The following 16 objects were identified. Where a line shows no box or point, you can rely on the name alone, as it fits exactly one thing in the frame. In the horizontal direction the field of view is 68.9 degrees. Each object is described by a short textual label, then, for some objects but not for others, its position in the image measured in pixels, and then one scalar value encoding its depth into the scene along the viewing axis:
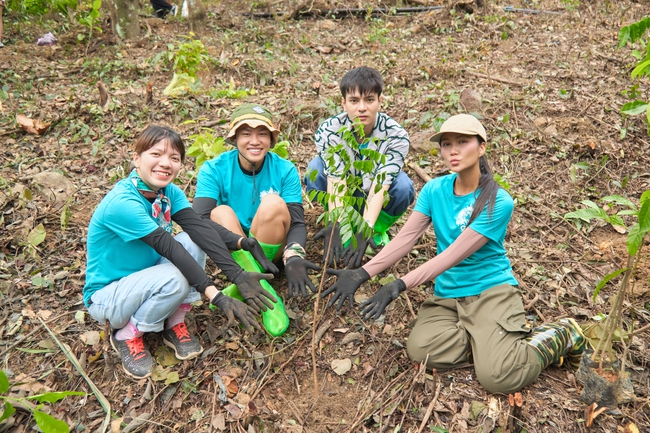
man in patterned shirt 3.37
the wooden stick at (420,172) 4.47
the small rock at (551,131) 4.97
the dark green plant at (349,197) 2.28
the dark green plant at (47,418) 1.71
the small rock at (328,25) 8.20
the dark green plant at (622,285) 1.86
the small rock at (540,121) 5.11
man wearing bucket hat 3.11
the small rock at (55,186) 4.12
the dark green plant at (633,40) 1.83
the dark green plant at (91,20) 6.78
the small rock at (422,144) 4.89
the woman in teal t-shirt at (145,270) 2.59
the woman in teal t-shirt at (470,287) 2.56
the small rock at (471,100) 5.33
